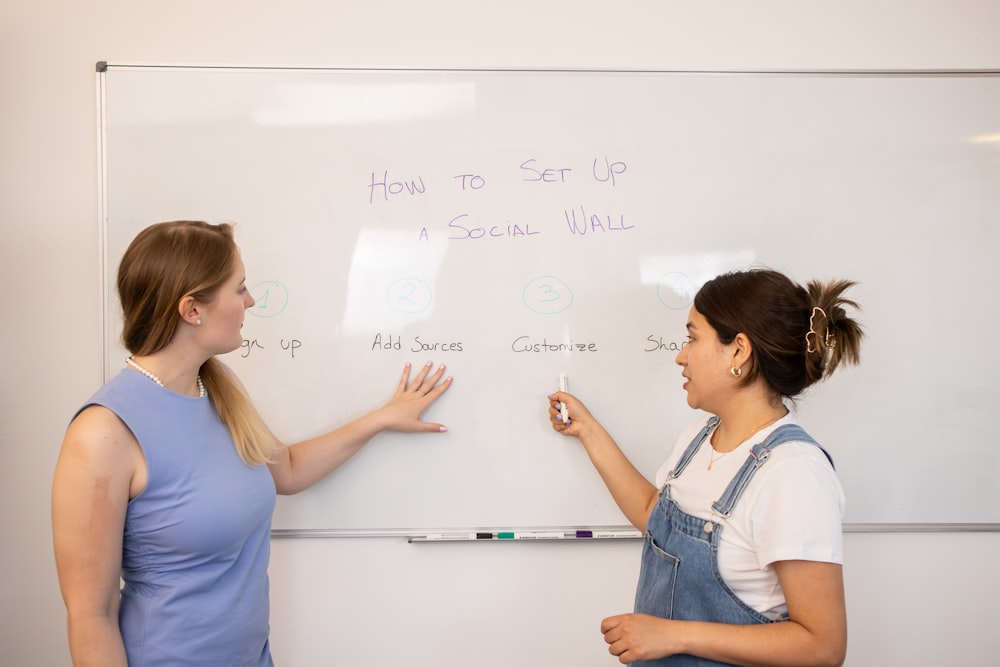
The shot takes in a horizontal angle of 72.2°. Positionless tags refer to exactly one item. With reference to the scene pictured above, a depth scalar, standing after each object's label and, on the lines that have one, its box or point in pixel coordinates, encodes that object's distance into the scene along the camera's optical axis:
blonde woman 1.06
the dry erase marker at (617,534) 1.71
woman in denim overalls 1.04
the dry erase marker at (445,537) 1.70
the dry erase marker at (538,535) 1.71
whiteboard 1.70
